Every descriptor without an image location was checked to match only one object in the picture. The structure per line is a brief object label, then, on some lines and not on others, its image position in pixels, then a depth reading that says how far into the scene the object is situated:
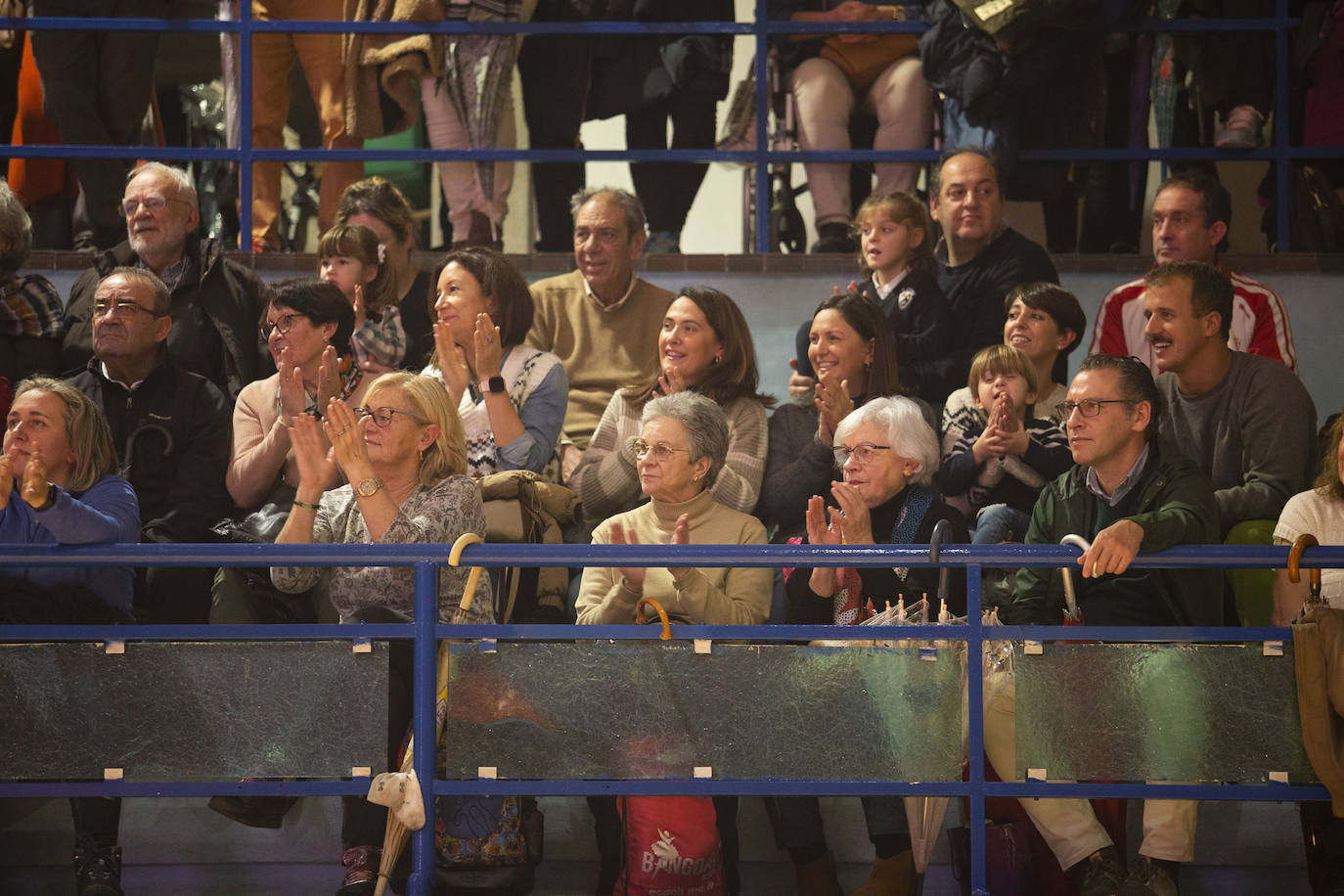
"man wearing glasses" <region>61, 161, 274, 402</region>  10.99
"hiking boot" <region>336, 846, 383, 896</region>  7.57
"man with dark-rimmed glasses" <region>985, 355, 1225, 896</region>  7.60
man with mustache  9.69
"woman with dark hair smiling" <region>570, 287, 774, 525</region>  10.03
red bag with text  7.55
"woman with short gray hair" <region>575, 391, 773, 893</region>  8.23
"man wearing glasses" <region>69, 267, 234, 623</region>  9.45
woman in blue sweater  7.77
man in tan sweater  11.52
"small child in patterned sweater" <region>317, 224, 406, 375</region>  11.07
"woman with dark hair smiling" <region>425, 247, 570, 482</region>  9.84
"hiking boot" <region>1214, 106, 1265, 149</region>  12.77
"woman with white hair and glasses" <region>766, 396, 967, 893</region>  7.87
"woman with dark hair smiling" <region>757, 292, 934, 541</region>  9.84
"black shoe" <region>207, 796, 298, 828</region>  8.36
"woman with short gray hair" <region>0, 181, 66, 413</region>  10.74
